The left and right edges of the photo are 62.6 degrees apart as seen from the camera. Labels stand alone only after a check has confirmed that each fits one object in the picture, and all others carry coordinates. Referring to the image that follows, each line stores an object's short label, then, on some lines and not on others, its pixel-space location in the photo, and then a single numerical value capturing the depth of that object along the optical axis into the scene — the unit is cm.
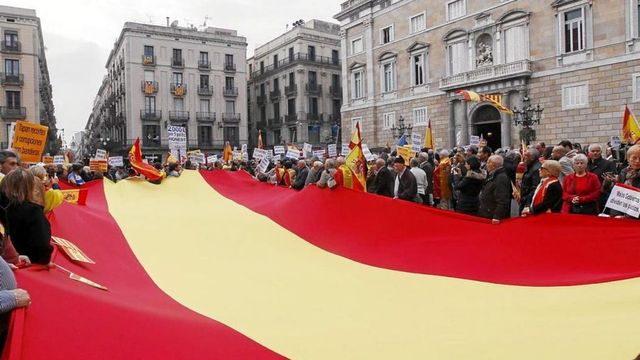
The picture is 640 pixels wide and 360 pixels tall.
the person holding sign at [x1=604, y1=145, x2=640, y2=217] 588
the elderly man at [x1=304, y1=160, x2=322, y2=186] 1126
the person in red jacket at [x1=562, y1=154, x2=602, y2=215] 643
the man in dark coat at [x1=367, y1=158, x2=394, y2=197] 951
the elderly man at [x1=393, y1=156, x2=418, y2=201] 894
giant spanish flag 308
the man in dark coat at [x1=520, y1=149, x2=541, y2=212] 777
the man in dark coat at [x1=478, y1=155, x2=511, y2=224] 659
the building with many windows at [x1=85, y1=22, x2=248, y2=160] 4831
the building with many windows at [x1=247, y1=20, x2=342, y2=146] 5184
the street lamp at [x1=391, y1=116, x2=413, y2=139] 3431
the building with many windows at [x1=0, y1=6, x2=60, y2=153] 4169
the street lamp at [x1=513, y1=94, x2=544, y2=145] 2481
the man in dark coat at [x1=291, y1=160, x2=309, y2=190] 1205
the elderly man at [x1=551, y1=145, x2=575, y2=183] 794
